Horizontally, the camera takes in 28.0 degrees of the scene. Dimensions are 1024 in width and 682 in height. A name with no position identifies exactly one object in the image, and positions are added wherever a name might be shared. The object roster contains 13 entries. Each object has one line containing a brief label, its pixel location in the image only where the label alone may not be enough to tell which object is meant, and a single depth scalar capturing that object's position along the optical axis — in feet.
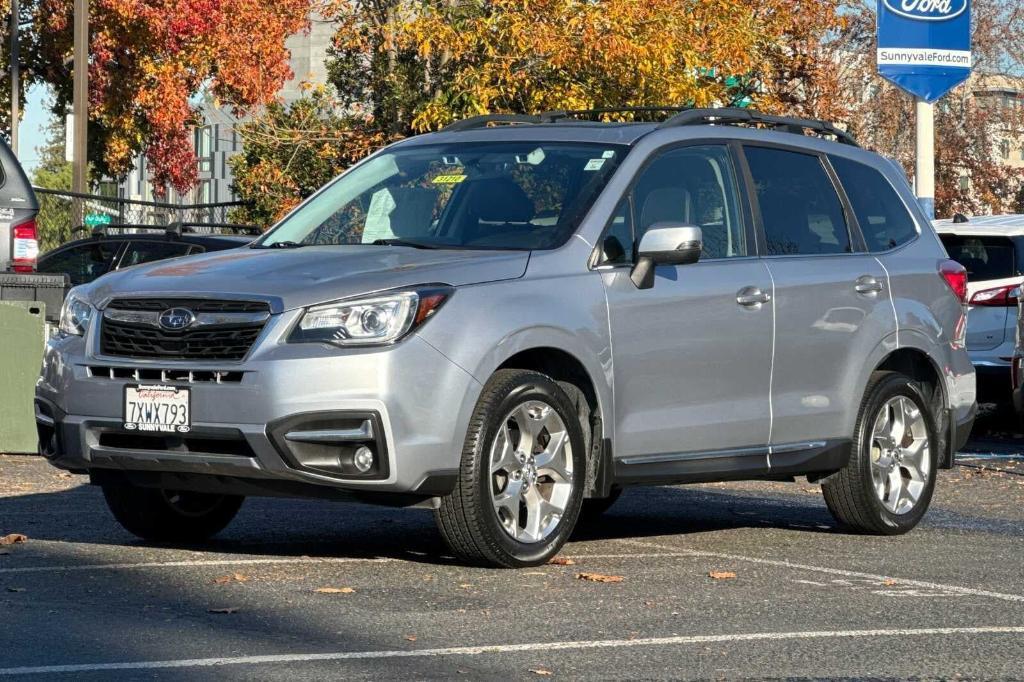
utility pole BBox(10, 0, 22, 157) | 114.83
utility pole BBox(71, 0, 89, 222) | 98.12
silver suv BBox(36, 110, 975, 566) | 25.00
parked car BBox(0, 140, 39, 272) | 49.39
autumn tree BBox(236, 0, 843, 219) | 76.59
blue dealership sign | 63.10
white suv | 53.31
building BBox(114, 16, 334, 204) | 213.66
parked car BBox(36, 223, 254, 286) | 50.08
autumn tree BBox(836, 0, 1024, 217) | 128.06
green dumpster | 43.88
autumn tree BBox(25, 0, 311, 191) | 118.11
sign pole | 65.92
